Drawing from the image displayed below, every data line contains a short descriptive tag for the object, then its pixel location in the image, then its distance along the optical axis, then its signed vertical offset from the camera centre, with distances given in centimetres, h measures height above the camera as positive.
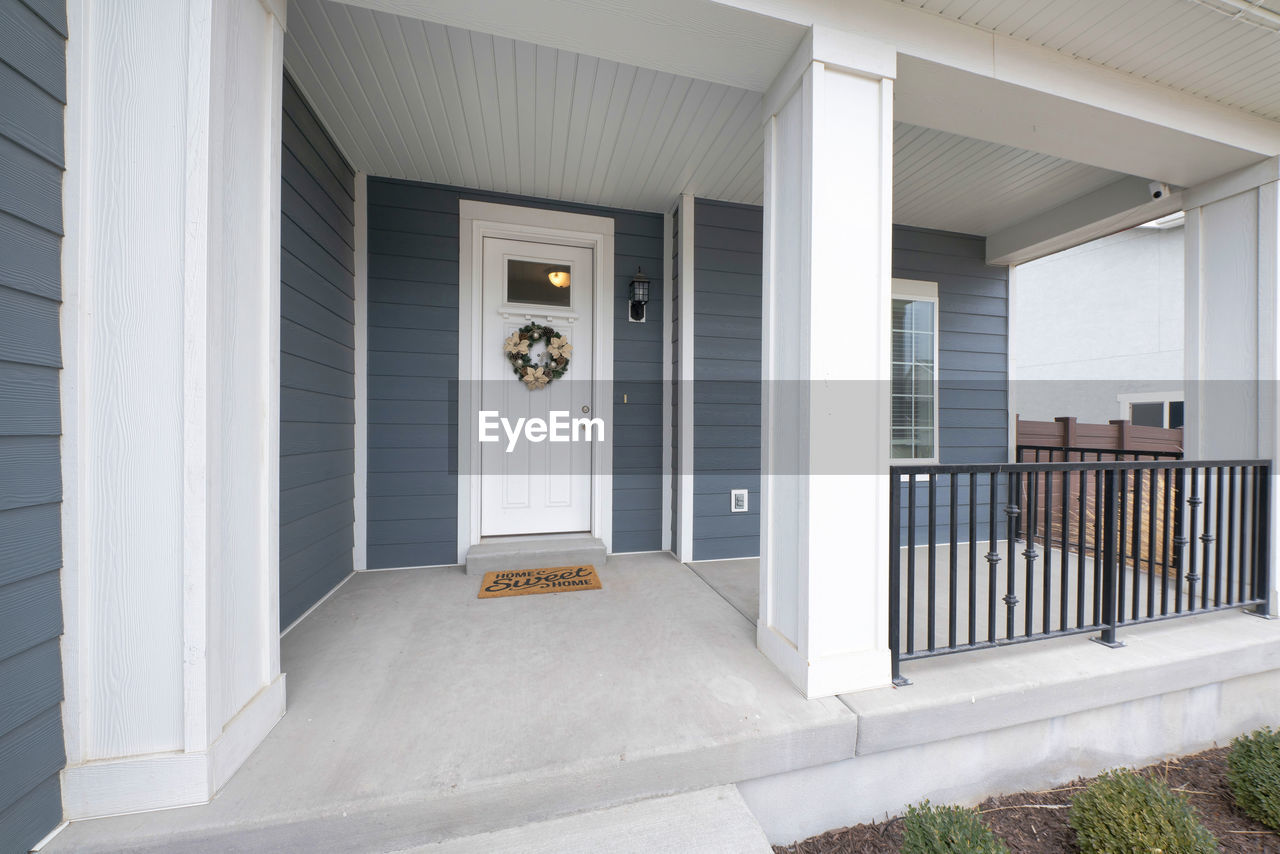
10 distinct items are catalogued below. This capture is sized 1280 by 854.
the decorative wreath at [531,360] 306 +46
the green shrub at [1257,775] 152 -119
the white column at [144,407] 109 +4
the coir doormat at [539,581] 253 -91
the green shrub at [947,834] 121 -111
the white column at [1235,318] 218 +55
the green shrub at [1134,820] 126 -112
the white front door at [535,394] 310 +21
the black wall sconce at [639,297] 311 +87
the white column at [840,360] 154 +23
